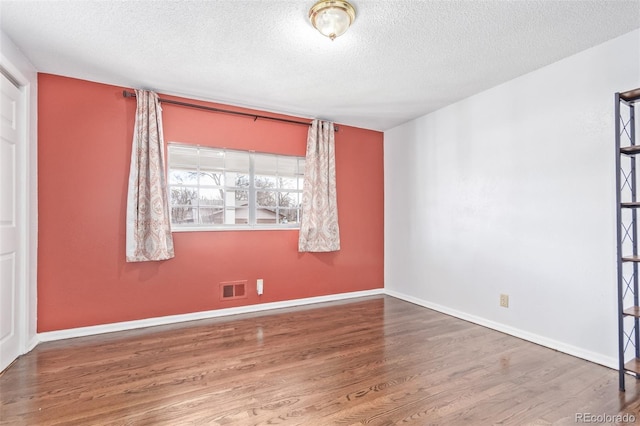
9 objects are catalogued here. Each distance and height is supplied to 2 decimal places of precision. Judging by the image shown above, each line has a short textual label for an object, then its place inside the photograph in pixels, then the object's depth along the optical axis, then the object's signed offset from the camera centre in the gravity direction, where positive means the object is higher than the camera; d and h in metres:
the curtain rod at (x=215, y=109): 3.05 +1.17
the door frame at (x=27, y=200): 2.44 +0.12
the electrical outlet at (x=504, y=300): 2.93 -0.84
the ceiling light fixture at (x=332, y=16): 1.85 +1.23
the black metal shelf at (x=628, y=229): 1.96 -0.12
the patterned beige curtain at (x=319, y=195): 3.90 +0.24
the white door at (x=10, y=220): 2.23 -0.04
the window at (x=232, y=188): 3.39 +0.30
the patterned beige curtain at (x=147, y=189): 2.97 +0.25
